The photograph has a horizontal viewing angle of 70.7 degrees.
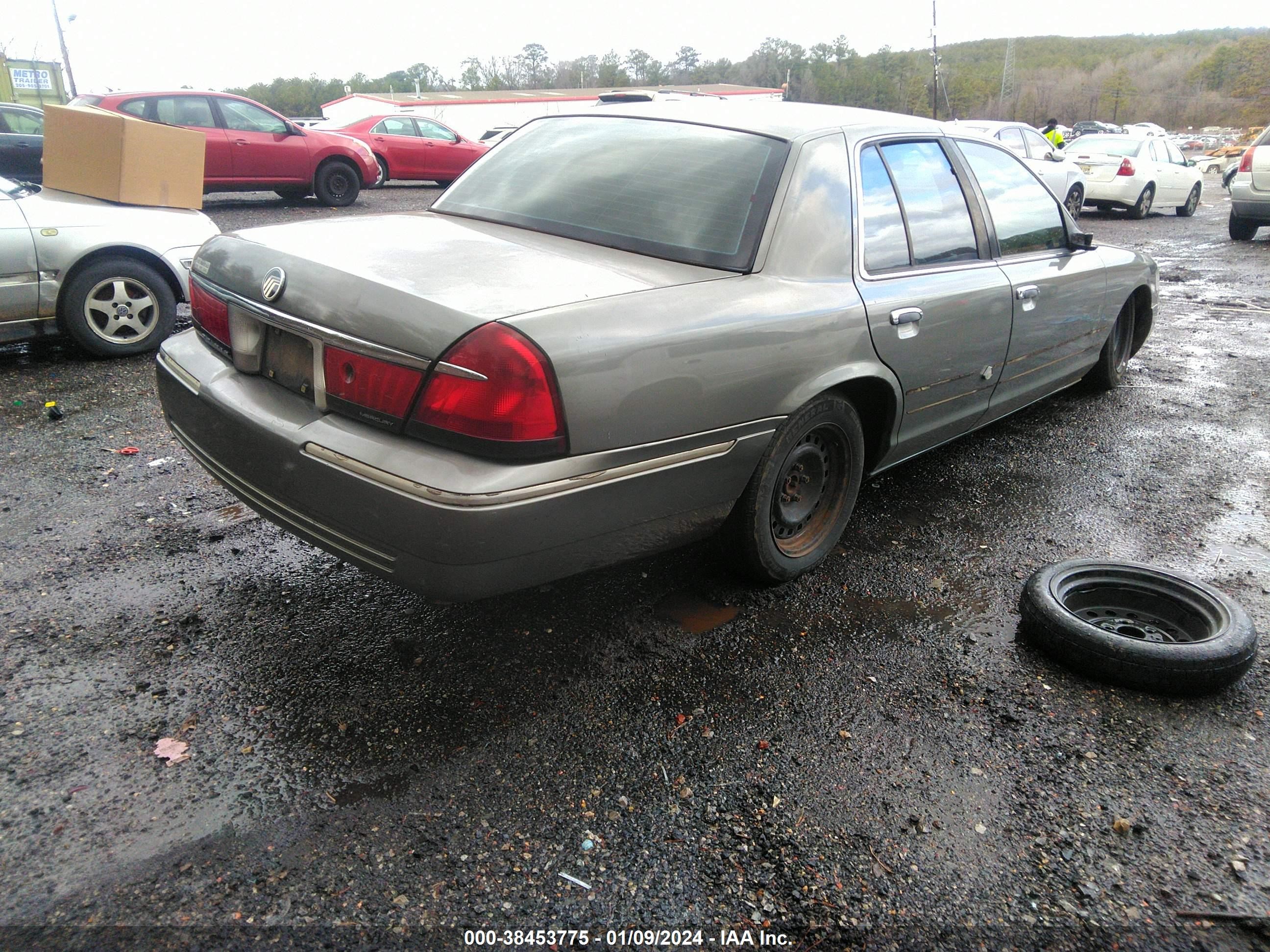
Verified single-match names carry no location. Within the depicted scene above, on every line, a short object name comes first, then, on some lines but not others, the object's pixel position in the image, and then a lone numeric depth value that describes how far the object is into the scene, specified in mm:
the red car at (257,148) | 12062
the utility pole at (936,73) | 36156
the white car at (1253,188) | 12109
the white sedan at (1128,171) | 15977
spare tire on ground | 2590
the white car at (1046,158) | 14633
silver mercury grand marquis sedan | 2184
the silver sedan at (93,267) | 5230
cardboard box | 5965
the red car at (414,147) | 17109
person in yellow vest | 18953
